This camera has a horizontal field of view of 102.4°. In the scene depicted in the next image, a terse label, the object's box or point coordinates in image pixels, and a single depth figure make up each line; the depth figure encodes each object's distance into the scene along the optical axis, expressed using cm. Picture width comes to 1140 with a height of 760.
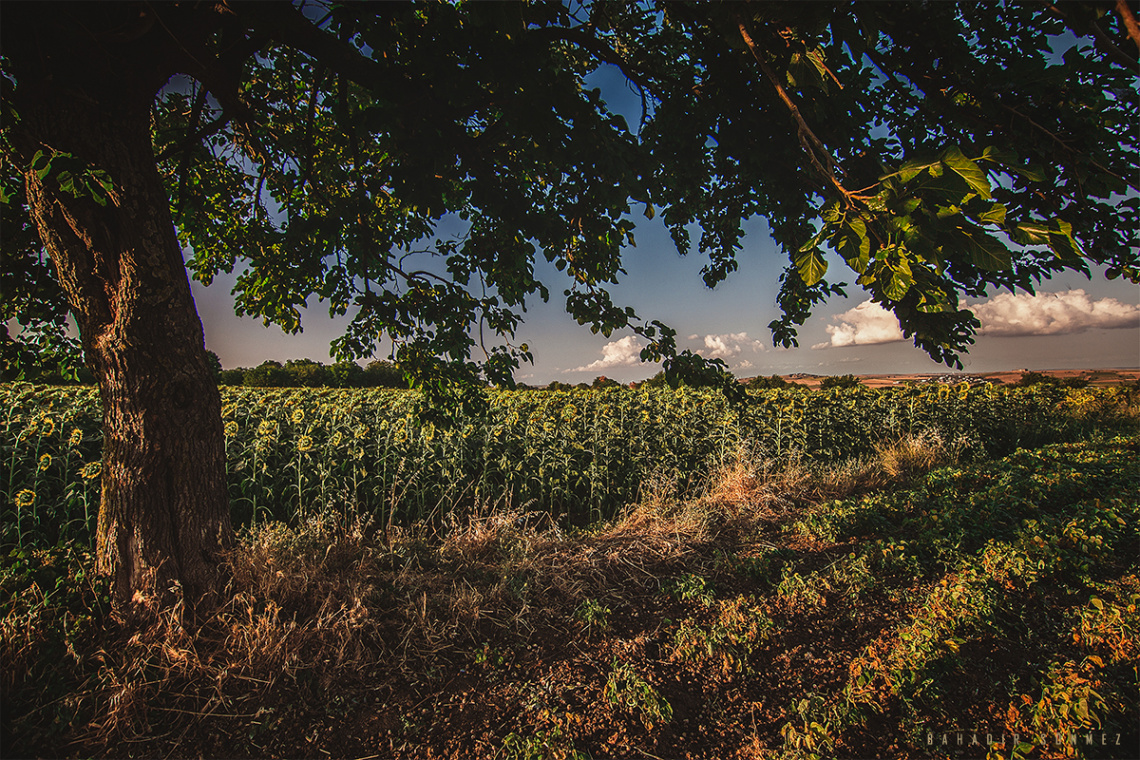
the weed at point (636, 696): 188
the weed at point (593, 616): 254
